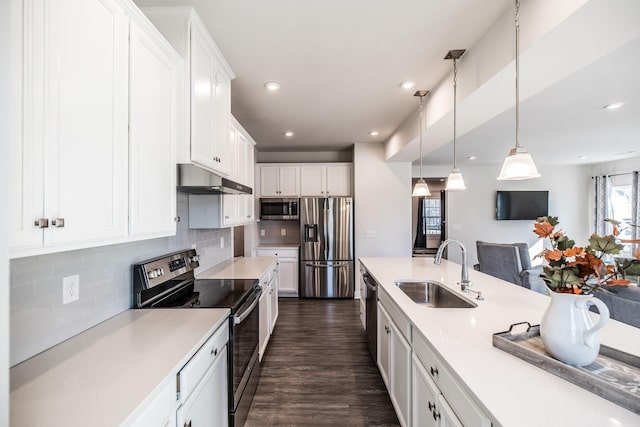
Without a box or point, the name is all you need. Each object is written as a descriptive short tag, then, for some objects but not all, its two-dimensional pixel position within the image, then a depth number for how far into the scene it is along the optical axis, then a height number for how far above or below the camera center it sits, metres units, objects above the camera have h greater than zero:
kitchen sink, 2.12 -0.63
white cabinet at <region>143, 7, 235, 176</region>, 1.67 +0.87
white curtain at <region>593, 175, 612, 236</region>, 6.32 +0.23
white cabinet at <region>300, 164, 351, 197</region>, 5.01 +0.62
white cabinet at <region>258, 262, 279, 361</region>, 2.54 -0.94
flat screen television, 6.60 +0.22
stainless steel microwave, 4.93 +0.10
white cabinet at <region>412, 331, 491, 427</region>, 0.92 -0.71
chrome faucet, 1.99 -0.46
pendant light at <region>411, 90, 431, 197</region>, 2.94 +0.26
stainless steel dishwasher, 2.45 -0.93
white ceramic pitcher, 0.93 -0.40
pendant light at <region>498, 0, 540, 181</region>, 1.53 +0.28
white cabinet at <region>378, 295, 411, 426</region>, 1.60 -0.99
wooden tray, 0.79 -0.51
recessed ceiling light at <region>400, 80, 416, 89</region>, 2.59 +1.22
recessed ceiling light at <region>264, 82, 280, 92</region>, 2.61 +1.23
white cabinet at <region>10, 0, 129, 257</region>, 0.79 +0.29
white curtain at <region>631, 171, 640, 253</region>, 5.64 +0.23
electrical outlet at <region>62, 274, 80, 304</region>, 1.21 -0.32
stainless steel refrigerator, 4.74 -0.54
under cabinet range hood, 1.70 +0.22
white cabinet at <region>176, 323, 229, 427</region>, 1.11 -0.78
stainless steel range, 1.64 -0.55
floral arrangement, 0.92 -0.18
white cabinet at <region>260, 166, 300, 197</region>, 5.03 +0.62
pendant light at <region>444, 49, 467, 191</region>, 2.10 +0.35
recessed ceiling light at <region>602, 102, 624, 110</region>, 3.01 +1.18
